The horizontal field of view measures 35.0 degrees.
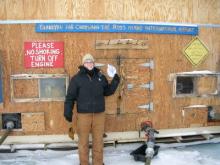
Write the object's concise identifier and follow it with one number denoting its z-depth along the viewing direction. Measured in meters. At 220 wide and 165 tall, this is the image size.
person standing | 5.46
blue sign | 6.25
